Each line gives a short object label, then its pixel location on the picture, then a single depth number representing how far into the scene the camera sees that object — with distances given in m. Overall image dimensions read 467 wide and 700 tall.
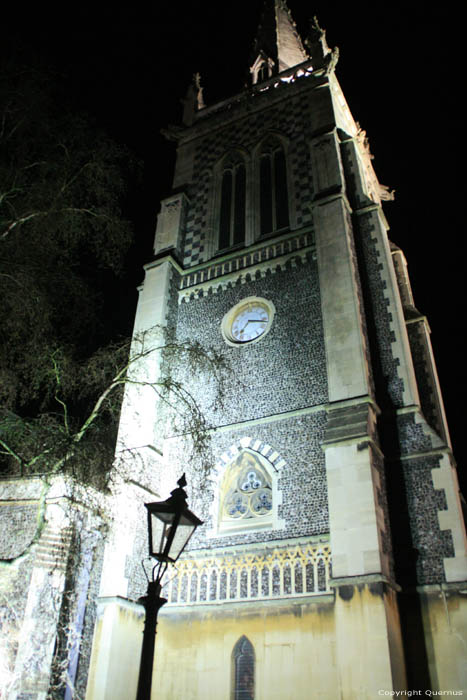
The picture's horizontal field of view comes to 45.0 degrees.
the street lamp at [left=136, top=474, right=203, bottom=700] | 5.84
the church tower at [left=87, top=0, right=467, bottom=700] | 9.79
